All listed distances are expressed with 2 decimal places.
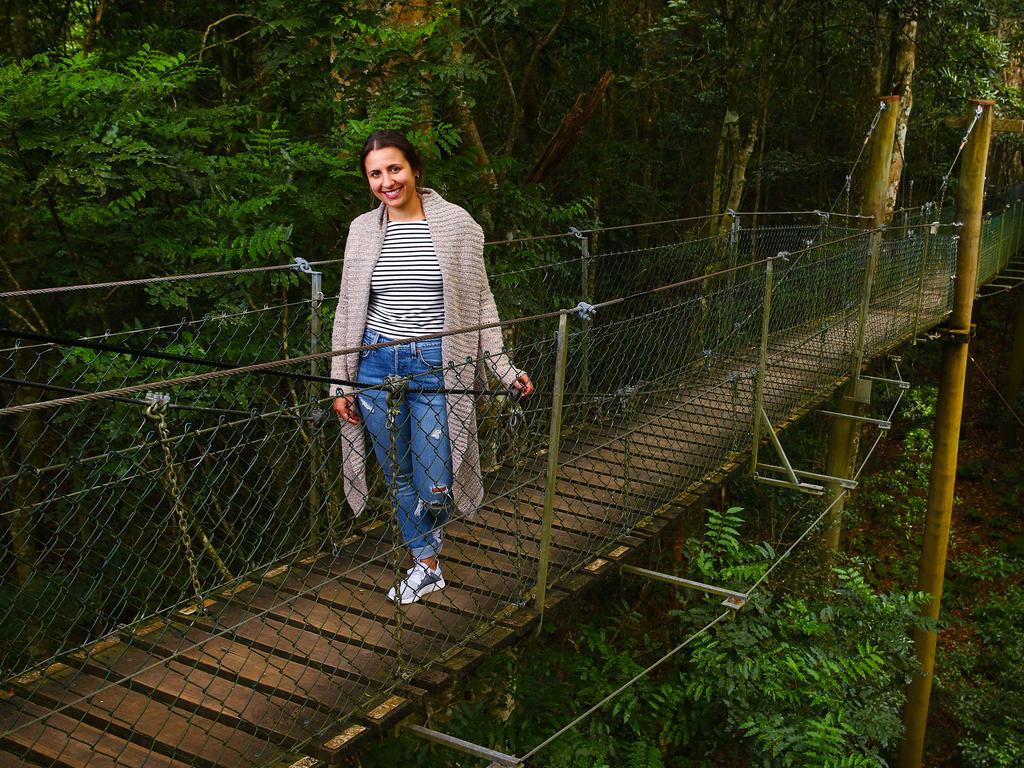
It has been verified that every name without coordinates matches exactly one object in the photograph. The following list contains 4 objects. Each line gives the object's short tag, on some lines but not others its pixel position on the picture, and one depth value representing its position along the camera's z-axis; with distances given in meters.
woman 2.45
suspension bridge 2.04
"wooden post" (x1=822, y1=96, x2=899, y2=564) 6.32
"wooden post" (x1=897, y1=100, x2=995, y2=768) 6.36
